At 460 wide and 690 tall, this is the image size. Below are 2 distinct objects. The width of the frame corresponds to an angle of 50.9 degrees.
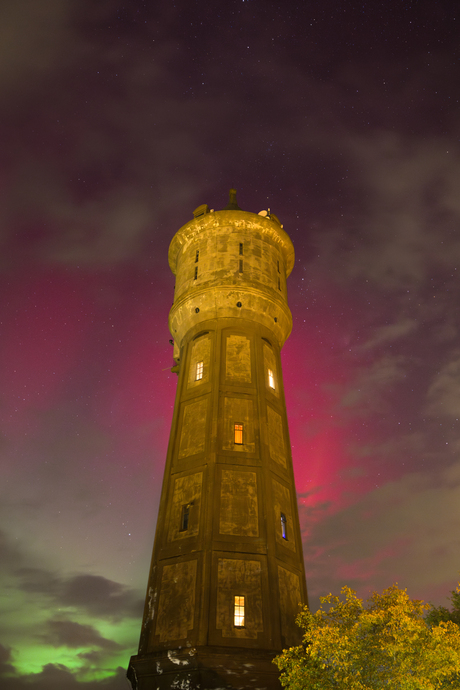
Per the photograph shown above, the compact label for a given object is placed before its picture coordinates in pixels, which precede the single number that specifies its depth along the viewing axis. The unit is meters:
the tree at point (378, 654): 17.11
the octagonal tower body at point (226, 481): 21.88
